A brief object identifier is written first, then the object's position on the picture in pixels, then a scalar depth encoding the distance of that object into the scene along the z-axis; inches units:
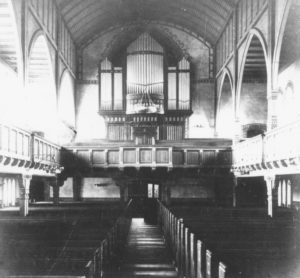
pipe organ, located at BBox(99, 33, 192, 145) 1026.7
